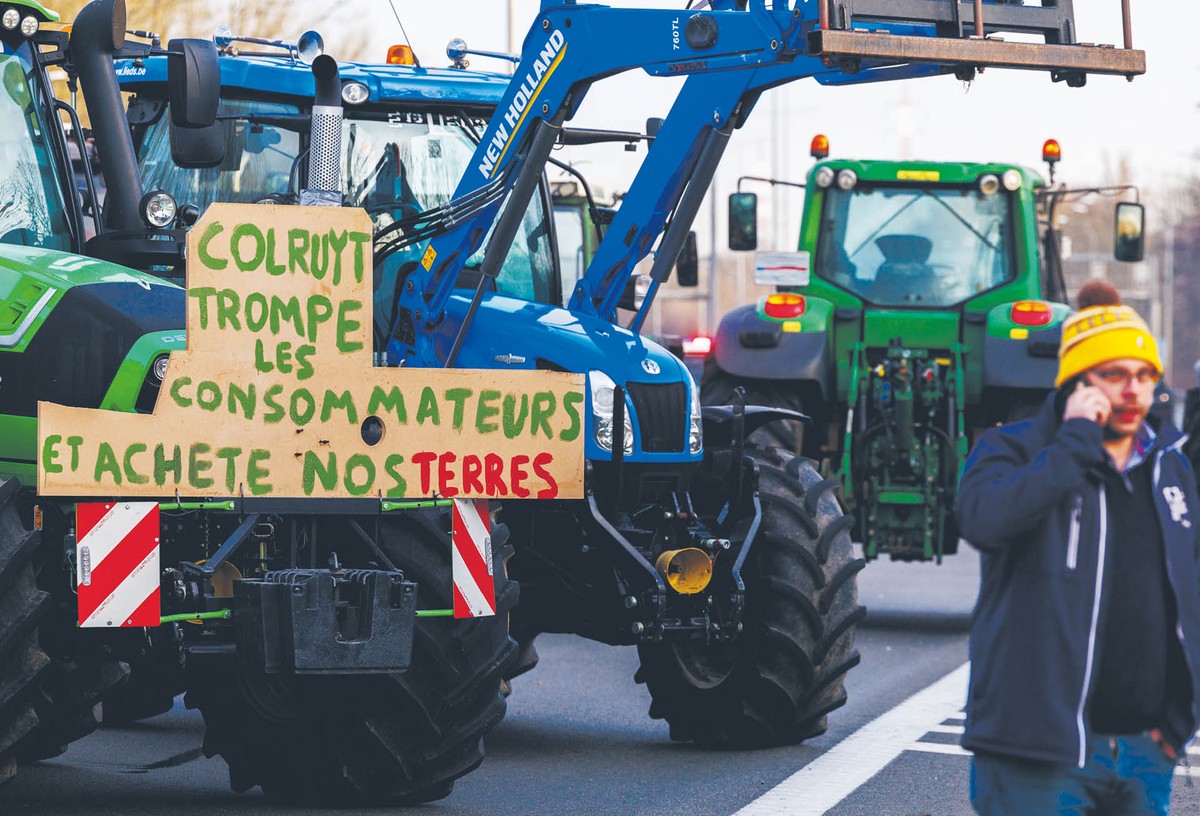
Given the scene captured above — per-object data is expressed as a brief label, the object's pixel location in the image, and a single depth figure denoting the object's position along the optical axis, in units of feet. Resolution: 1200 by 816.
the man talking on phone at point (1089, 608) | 32.30
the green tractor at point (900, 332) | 98.78
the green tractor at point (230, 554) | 48.70
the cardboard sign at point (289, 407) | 49.85
